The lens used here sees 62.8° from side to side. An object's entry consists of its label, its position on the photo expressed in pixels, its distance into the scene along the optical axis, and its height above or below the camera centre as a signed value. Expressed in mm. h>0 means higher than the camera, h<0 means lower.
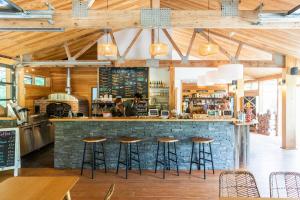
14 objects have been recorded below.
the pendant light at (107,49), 5070 +1050
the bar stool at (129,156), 5080 -1223
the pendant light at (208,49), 5285 +1114
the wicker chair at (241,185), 2521 -912
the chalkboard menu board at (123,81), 9047 +698
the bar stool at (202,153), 4914 -1145
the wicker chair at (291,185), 2428 -903
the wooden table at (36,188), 1988 -776
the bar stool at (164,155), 4938 -1187
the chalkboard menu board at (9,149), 4672 -962
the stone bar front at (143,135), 5465 -783
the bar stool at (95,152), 4910 -1127
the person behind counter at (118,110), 6948 -296
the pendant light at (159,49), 4953 +1033
